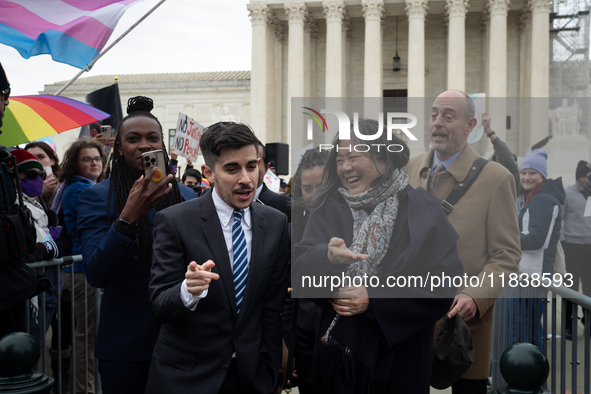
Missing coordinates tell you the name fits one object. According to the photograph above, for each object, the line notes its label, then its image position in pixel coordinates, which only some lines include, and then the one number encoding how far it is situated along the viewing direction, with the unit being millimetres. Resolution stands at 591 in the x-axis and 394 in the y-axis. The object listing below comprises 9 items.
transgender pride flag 5352
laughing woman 2400
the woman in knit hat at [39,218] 4254
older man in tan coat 2658
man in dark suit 2410
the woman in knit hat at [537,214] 2602
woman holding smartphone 2709
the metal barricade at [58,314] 3983
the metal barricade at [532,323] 2965
